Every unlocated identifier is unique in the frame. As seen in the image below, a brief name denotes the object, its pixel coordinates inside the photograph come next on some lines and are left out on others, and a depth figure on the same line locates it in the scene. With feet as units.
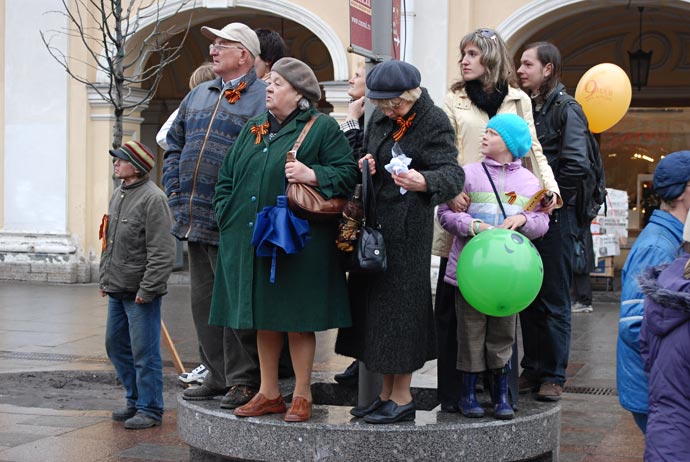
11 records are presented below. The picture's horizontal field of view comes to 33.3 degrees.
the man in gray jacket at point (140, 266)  23.04
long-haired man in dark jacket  20.10
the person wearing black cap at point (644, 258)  14.58
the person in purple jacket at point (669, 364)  12.45
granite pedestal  16.43
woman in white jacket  18.54
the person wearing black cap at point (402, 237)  16.84
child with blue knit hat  17.48
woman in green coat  16.92
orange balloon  27.61
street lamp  57.26
